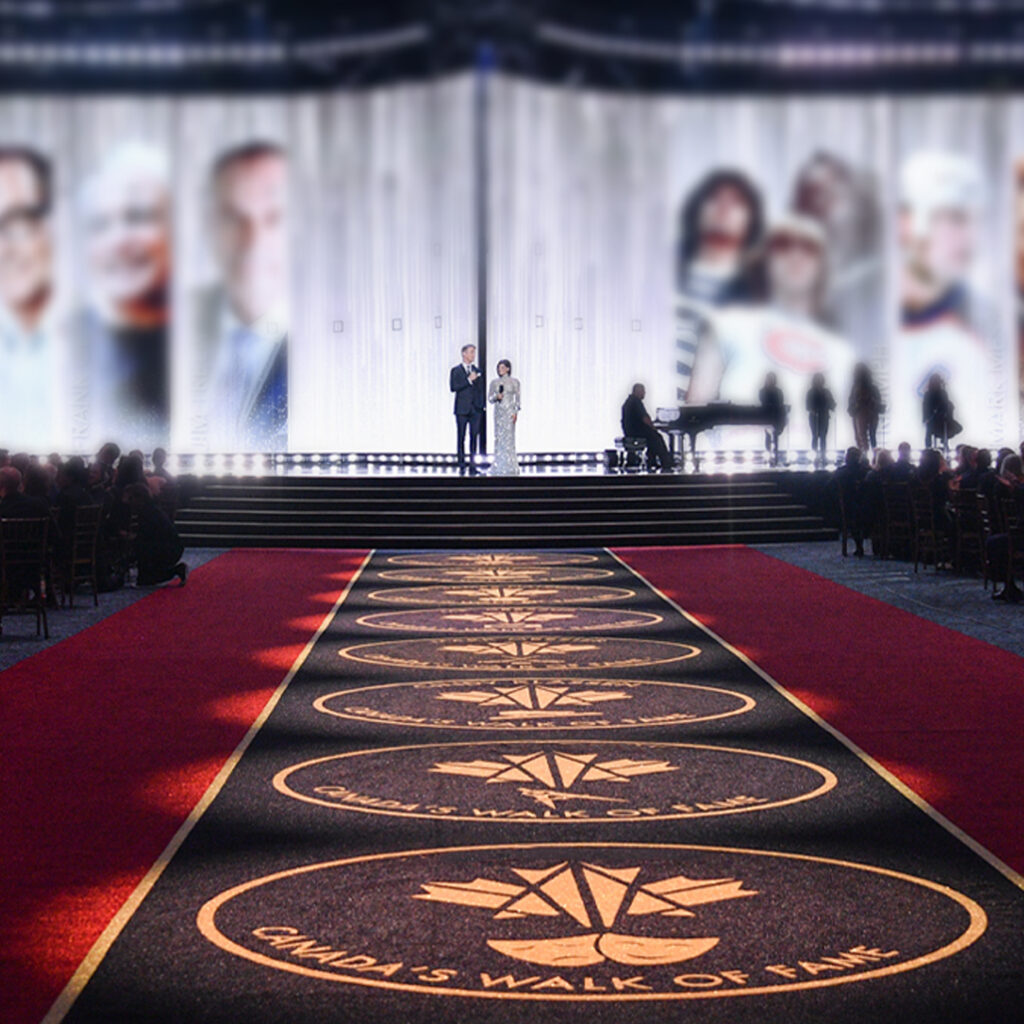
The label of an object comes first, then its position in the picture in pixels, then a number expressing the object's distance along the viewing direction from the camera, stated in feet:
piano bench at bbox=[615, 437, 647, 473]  85.87
